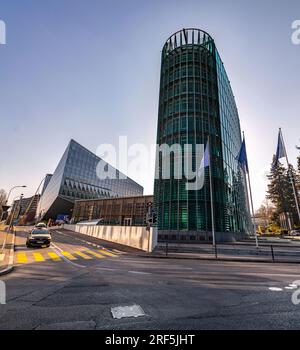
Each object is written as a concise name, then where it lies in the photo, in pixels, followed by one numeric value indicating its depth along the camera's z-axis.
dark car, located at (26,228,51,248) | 17.41
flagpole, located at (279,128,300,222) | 15.92
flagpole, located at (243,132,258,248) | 19.40
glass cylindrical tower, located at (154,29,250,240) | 26.64
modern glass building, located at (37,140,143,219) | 69.88
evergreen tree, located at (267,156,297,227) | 57.34
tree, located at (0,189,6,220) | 75.29
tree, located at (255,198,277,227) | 65.97
